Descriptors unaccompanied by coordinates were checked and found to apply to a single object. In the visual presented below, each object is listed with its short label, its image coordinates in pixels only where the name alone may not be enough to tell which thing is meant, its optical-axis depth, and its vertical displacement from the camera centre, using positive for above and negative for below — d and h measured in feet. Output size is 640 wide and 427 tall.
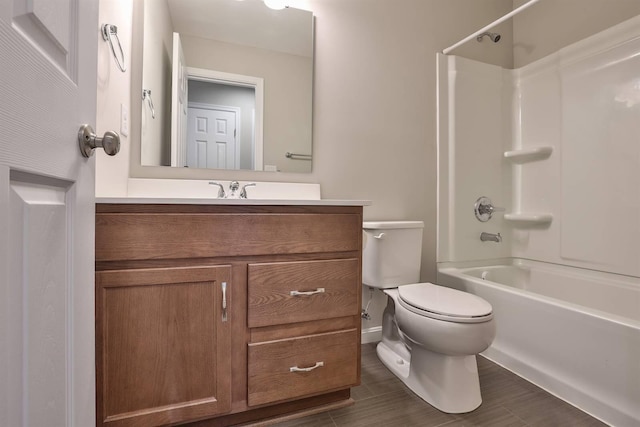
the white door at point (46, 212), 1.18 +0.00
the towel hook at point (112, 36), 3.60 +2.11
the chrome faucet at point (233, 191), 5.17 +0.37
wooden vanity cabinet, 3.10 -1.10
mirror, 5.01 +2.19
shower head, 6.44 +3.75
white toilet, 3.95 -1.48
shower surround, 5.57 +1.04
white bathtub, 3.84 -1.73
